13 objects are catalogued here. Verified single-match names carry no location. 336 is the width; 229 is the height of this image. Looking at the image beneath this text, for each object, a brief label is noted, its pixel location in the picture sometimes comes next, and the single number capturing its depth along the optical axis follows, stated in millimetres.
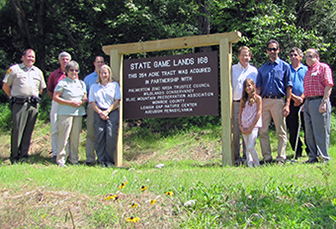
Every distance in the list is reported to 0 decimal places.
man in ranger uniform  7660
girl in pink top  6652
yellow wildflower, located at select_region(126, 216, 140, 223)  3622
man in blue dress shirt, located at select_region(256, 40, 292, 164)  6957
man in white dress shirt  7156
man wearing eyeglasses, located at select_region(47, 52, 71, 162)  8039
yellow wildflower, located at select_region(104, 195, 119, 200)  3974
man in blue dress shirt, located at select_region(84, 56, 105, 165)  7835
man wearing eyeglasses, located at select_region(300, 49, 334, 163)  6656
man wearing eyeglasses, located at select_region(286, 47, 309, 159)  7566
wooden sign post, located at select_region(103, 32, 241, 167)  6961
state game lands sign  7176
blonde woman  7527
